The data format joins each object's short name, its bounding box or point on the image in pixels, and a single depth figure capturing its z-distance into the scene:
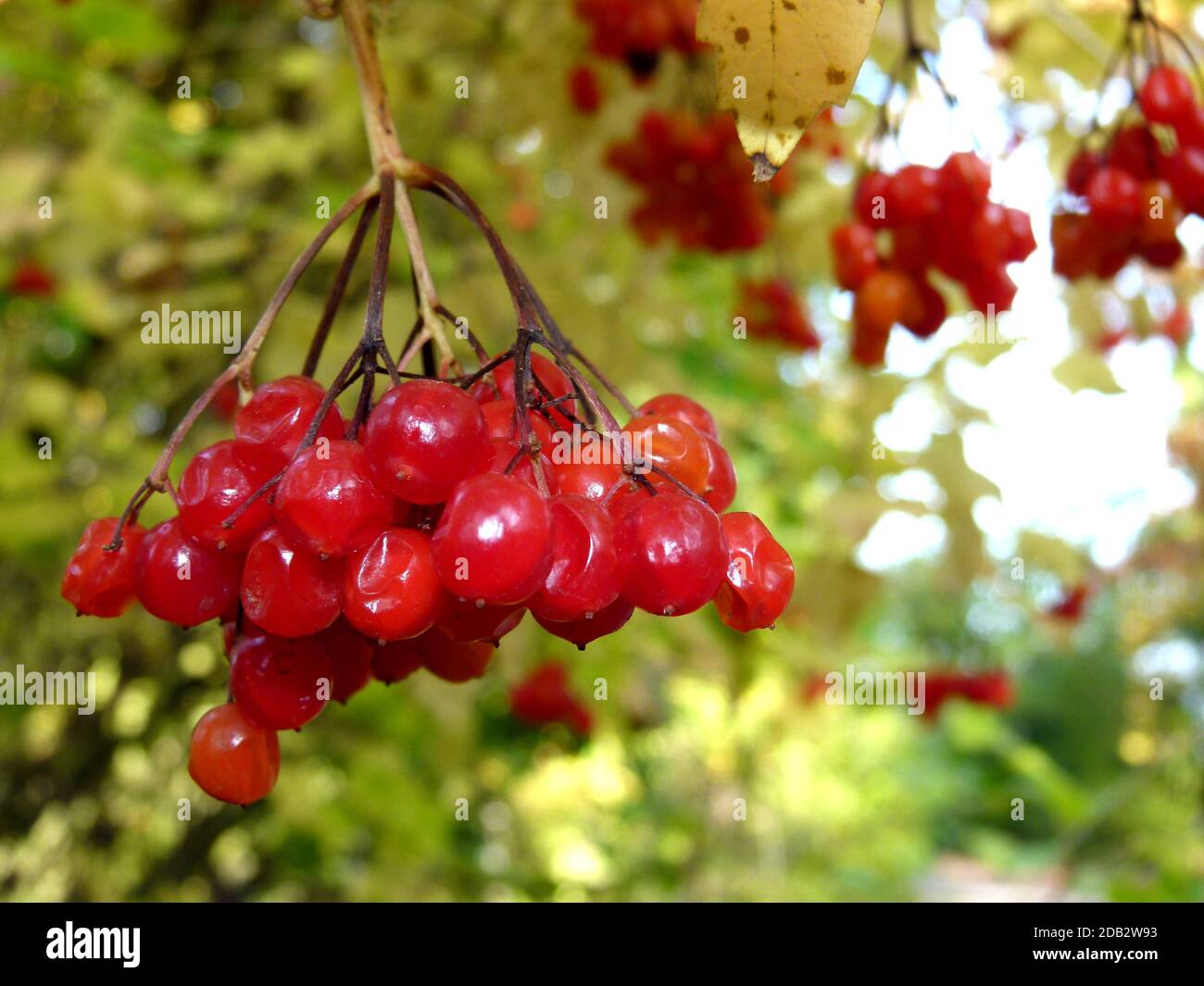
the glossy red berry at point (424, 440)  0.15
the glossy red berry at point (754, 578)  0.16
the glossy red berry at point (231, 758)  0.17
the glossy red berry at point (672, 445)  0.16
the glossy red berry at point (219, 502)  0.16
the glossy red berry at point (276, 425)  0.16
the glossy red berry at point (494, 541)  0.15
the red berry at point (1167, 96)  0.22
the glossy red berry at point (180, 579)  0.16
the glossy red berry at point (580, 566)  0.15
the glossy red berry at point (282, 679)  0.16
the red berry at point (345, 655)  0.17
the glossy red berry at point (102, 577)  0.17
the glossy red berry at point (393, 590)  0.15
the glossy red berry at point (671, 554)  0.15
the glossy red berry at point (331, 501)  0.15
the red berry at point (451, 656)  0.17
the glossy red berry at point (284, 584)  0.16
